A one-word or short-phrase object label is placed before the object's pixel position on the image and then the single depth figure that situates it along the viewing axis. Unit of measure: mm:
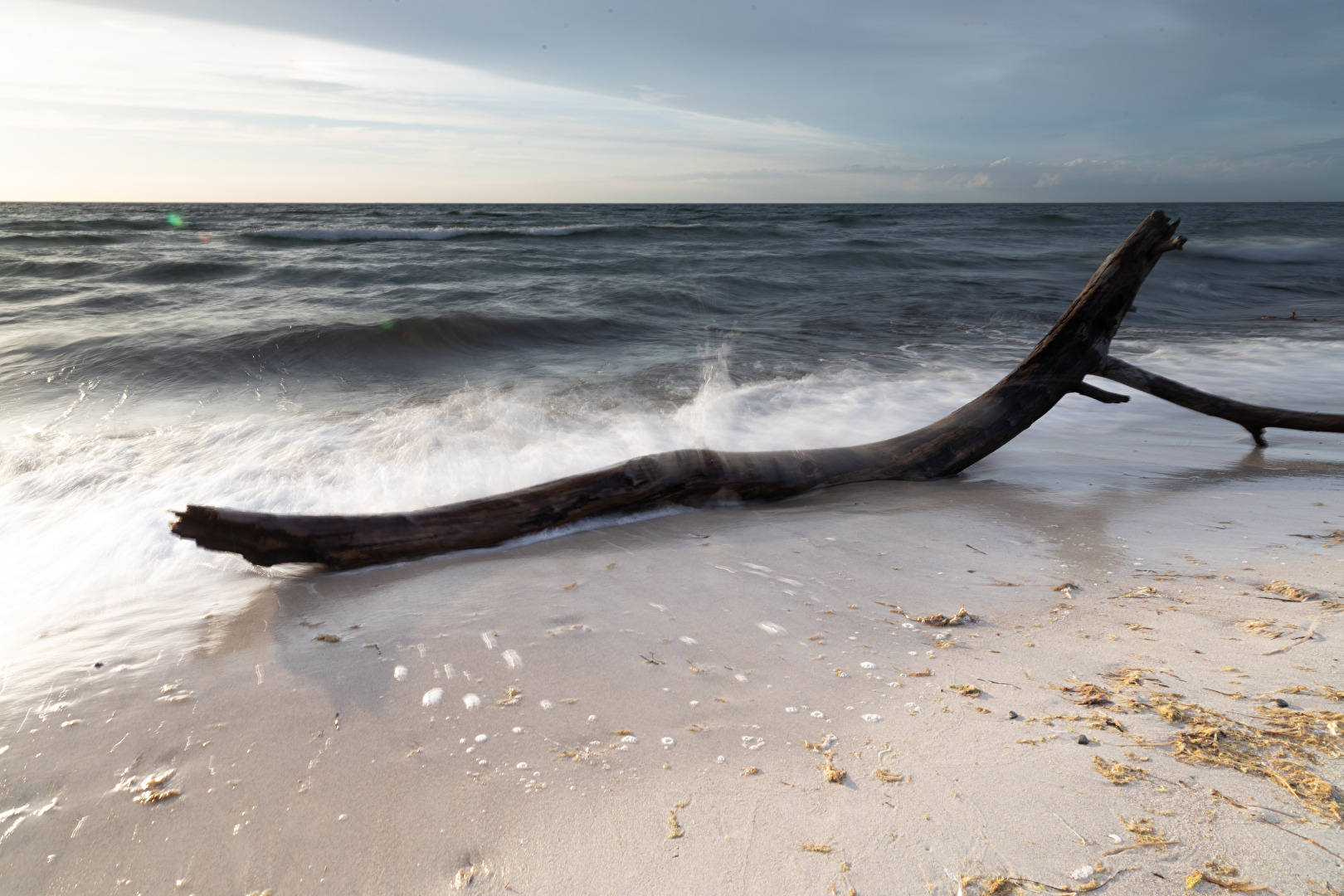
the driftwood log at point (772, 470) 2578
